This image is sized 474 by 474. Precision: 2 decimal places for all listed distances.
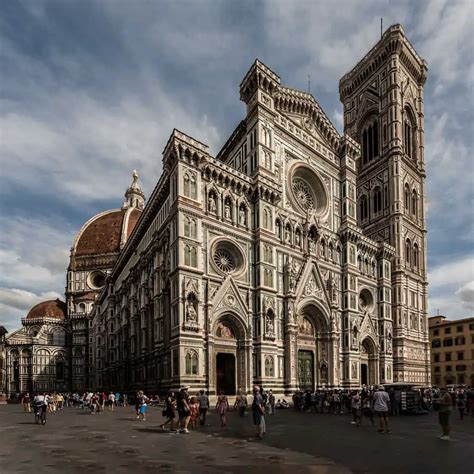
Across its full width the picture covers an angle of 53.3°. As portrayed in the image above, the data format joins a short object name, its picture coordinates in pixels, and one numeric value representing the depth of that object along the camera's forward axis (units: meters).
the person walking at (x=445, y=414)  17.12
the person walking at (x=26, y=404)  36.07
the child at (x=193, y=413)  20.48
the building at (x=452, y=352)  86.75
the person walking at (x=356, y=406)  23.43
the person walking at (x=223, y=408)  20.80
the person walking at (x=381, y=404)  18.89
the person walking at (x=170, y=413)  19.67
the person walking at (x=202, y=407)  21.40
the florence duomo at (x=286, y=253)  37.25
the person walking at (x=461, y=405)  26.50
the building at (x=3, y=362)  77.18
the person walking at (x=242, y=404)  26.70
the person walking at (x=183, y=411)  18.56
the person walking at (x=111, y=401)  33.84
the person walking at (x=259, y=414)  17.22
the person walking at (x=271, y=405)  29.46
